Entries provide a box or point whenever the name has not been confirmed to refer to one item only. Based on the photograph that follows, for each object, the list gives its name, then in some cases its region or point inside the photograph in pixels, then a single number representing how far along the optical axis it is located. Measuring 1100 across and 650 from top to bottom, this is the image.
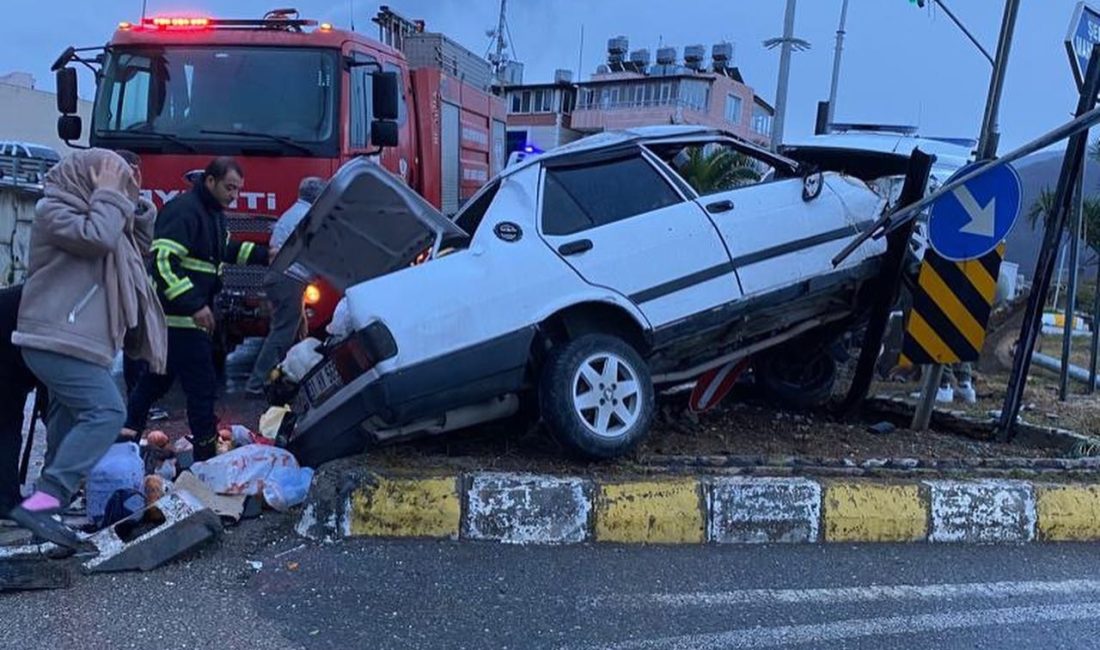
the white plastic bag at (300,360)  5.23
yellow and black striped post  5.69
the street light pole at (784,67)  17.66
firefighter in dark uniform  5.06
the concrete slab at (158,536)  3.83
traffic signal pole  5.91
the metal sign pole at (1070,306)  7.32
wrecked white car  4.48
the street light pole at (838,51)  23.05
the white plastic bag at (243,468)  4.64
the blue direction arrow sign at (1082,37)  6.20
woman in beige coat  3.79
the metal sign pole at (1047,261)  5.67
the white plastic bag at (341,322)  4.53
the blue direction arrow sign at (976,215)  5.23
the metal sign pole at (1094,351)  7.99
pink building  45.19
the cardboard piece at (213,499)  4.40
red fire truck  7.21
